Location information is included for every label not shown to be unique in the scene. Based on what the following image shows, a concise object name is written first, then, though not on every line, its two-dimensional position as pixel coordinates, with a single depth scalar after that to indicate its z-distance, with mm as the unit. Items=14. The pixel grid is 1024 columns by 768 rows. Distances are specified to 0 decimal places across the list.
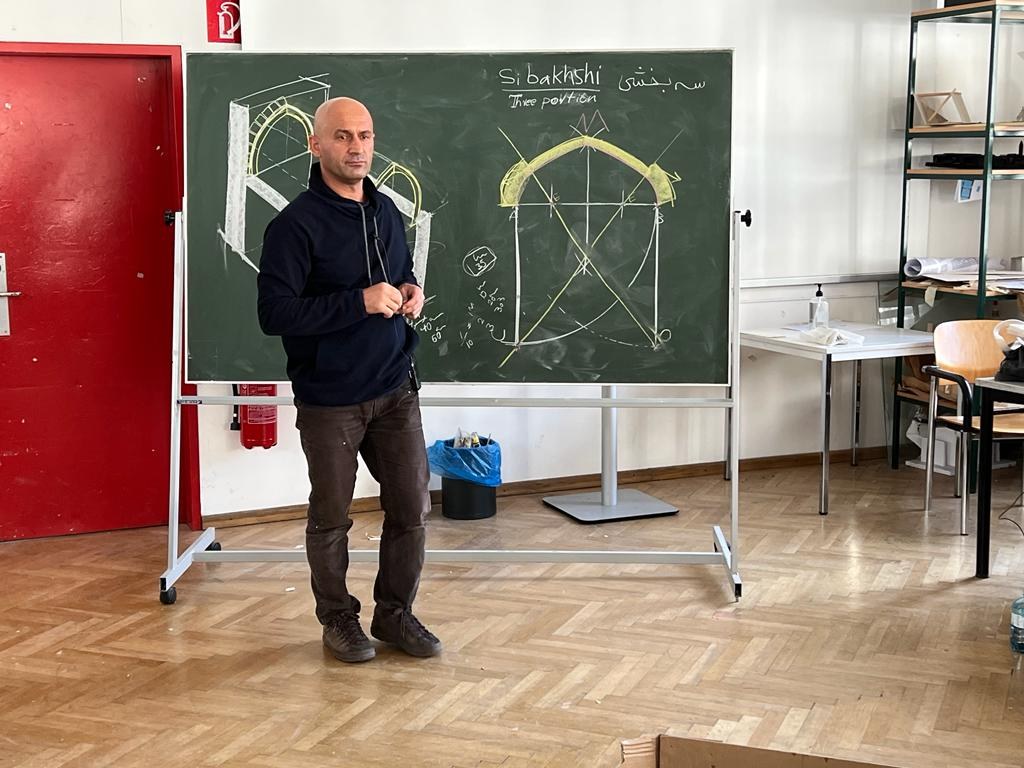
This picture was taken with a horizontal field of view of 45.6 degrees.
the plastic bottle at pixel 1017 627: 3730
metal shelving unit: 5773
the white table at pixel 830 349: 5480
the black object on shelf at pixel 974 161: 5914
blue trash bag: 5379
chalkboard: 4367
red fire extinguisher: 5152
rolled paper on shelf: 6305
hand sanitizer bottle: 6004
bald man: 3463
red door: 4953
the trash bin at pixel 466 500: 5434
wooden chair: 5309
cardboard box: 1549
